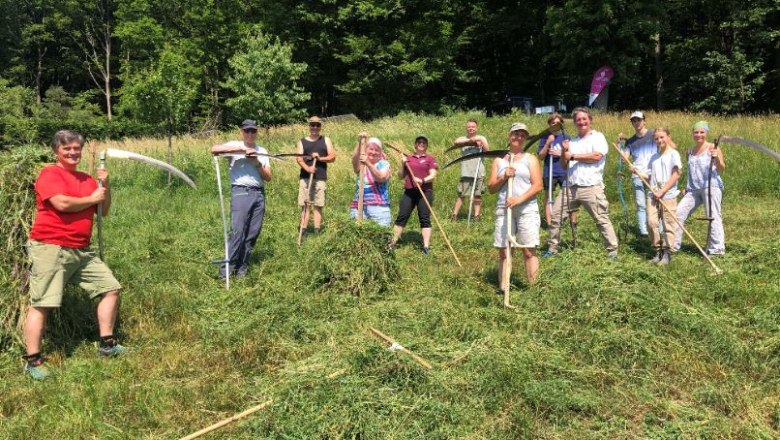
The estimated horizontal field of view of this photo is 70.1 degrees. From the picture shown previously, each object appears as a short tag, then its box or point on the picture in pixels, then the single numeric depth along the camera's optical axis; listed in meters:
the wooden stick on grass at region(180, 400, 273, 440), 3.23
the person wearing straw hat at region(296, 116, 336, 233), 7.69
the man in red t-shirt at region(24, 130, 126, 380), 4.14
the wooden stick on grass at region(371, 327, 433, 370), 3.80
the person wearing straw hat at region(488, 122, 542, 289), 5.39
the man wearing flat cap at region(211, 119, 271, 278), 6.27
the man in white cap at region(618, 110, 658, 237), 7.42
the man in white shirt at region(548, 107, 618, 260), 6.32
